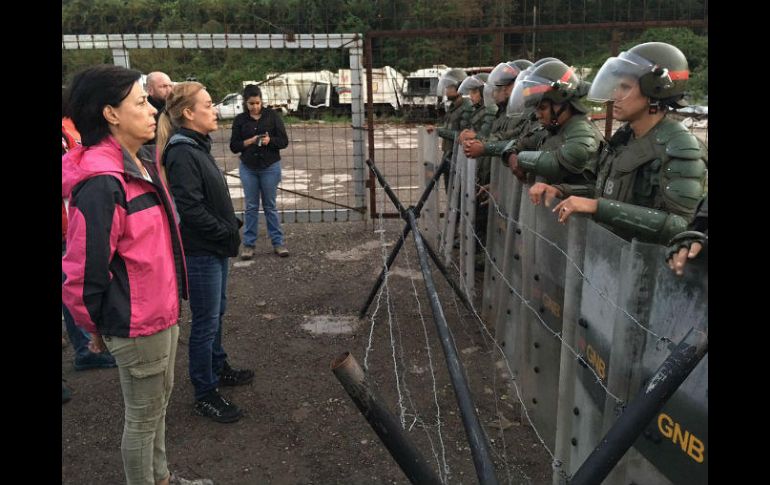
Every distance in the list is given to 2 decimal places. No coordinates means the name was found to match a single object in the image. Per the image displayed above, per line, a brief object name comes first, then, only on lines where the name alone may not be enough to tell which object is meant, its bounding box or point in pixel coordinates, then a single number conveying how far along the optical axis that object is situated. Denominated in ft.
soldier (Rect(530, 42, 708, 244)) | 9.07
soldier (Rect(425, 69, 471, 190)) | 24.81
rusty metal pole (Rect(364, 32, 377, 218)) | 26.43
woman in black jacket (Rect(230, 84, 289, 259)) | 23.41
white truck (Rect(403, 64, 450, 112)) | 73.82
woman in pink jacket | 8.01
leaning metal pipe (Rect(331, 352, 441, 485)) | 4.65
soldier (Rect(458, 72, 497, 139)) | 24.11
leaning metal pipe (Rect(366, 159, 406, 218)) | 14.89
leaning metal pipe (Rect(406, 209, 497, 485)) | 5.38
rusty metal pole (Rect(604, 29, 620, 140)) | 26.81
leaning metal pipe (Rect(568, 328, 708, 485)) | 4.75
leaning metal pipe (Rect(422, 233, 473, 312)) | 16.27
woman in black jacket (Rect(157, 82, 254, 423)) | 12.08
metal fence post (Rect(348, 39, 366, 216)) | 27.35
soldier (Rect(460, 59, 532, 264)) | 19.77
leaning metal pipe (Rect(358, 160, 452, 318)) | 16.12
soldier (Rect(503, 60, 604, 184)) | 12.87
